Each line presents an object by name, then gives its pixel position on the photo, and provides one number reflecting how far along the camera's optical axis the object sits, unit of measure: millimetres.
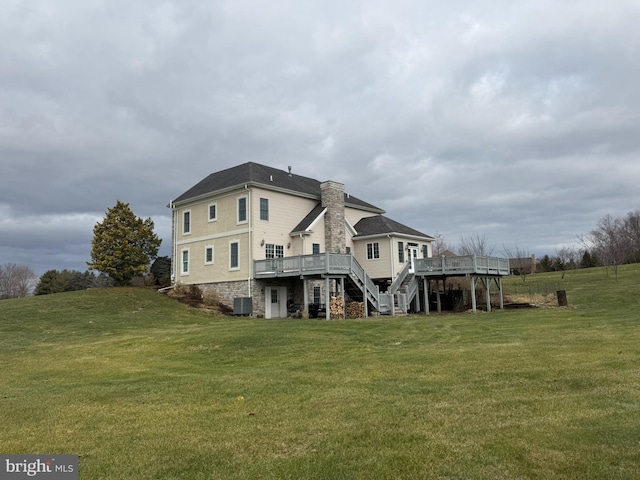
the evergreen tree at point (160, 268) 38062
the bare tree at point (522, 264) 53138
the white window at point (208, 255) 30547
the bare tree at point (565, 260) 55812
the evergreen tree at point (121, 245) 34250
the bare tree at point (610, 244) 45688
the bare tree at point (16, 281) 76375
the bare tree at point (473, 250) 51906
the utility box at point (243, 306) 27312
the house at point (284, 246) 26703
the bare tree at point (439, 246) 64562
